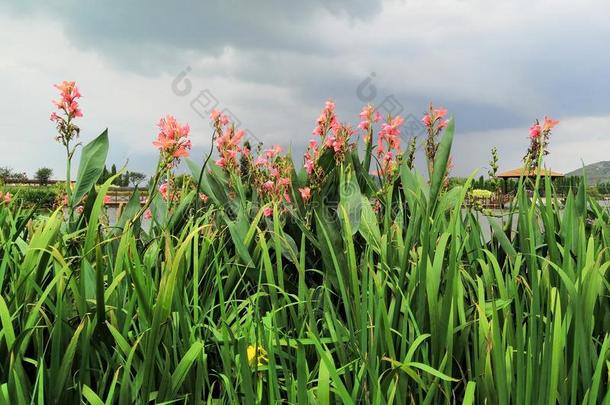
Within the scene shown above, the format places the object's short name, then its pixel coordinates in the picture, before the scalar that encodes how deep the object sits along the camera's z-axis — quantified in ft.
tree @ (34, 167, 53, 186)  157.66
